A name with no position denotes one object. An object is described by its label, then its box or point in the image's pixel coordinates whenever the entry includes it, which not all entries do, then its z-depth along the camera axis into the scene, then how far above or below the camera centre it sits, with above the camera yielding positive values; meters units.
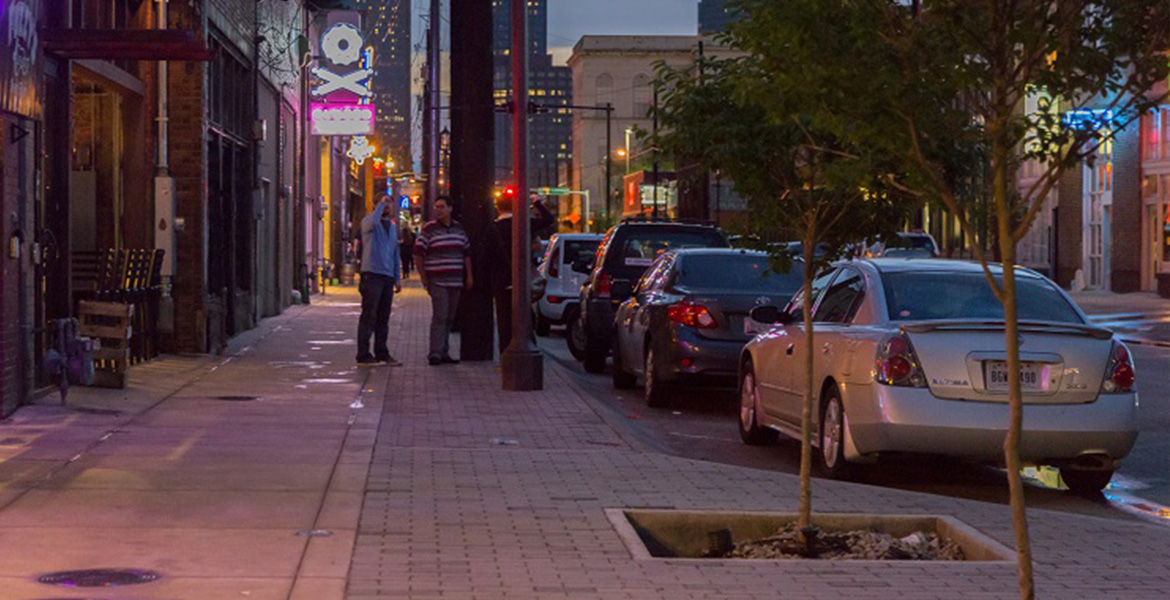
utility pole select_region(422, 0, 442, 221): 47.09 +3.88
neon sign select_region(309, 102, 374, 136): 40.88 +2.70
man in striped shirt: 20.81 -0.32
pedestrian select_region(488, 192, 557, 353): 21.70 -0.44
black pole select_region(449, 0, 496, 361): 22.30 +1.40
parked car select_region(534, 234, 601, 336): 28.75 -0.53
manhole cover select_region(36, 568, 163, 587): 7.66 -1.43
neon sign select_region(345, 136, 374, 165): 58.81 +2.93
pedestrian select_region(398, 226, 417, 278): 58.15 -0.18
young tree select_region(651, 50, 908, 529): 9.40 +0.36
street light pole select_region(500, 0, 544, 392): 17.81 -0.13
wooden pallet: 16.27 -0.86
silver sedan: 11.26 -0.91
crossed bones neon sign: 41.00 +4.08
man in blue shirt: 20.67 -0.50
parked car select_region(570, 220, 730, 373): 21.86 -0.24
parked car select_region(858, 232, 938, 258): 30.43 -0.09
